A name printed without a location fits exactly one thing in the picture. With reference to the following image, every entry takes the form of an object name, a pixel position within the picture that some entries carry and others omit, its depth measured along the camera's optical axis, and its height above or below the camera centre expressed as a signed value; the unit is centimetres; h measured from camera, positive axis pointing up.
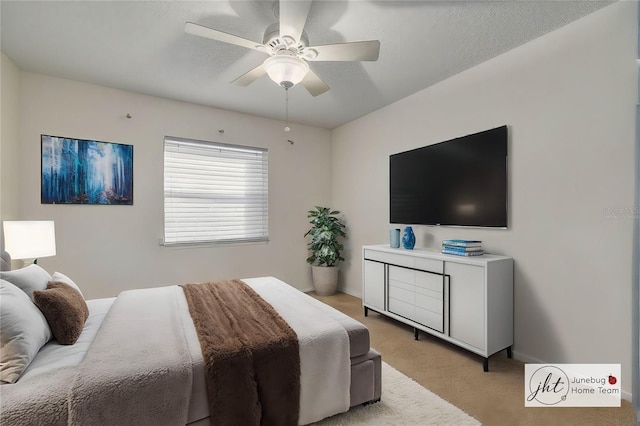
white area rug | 171 -125
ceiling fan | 173 +106
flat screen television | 260 +29
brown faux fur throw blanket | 137 -79
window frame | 363 +20
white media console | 232 -77
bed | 118 -73
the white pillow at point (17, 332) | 128 -58
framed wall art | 298 +43
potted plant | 434 -60
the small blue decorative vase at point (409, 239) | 320 -32
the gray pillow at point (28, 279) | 168 -41
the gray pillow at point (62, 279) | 199 -47
